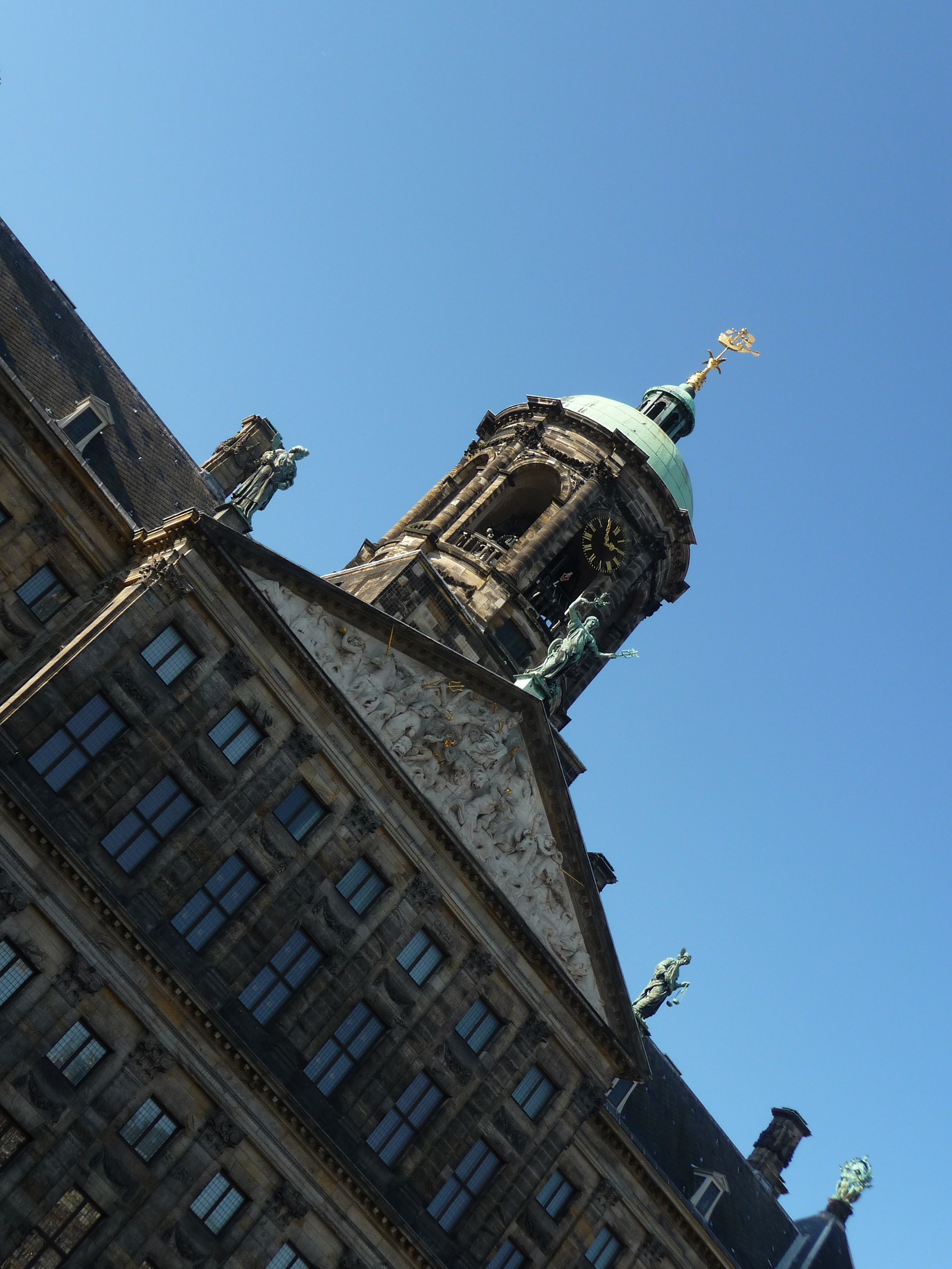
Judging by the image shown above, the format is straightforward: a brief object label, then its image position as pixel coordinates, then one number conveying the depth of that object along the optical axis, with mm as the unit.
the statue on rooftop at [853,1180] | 53406
